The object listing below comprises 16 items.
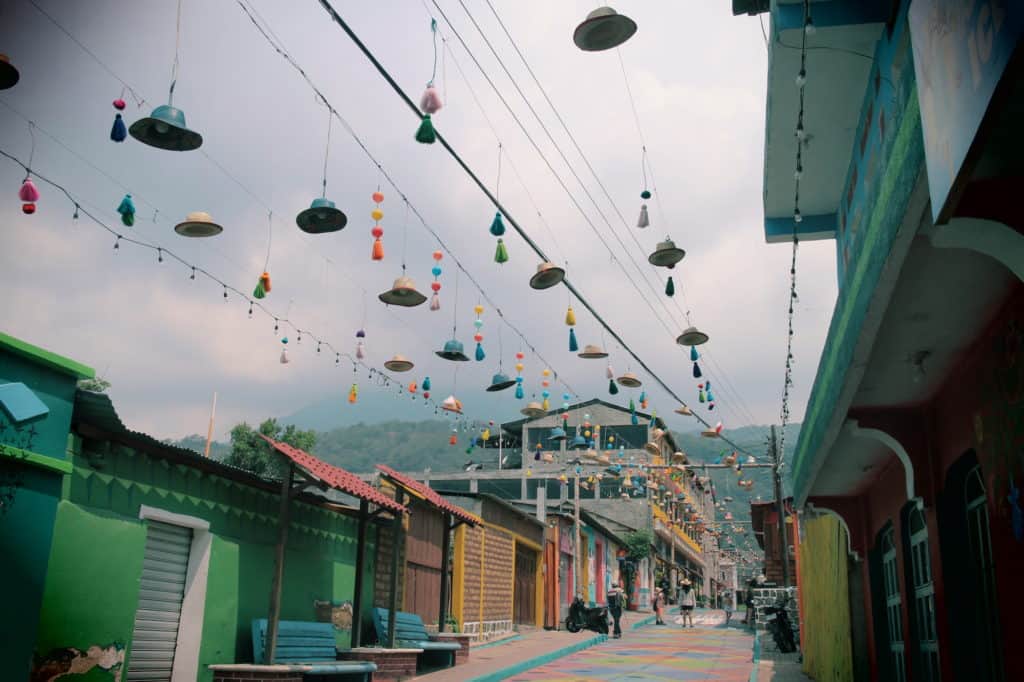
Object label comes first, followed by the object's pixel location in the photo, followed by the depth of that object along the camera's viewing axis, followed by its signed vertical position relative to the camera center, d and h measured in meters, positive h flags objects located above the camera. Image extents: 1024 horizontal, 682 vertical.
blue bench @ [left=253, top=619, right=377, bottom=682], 11.22 -1.09
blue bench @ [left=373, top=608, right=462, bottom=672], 14.49 -1.16
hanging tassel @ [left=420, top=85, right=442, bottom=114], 7.71 +4.09
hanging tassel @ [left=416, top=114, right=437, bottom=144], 7.70 +3.83
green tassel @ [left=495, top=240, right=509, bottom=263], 10.16 +3.67
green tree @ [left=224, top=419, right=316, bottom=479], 43.19 +5.99
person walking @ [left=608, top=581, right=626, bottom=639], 25.94 -0.94
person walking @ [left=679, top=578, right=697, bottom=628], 30.89 -1.02
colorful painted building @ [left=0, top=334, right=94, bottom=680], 7.89 +0.83
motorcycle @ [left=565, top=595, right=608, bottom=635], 26.44 -1.31
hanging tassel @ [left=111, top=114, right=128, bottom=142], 7.72 +3.78
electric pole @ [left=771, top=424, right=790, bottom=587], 29.25 +2.68
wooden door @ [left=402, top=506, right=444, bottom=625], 16.70 +0.15
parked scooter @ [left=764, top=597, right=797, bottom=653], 21.58 -1.28
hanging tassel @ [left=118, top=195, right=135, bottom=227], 8.68 +3.48
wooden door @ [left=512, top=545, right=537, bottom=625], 25.16 -0.42
